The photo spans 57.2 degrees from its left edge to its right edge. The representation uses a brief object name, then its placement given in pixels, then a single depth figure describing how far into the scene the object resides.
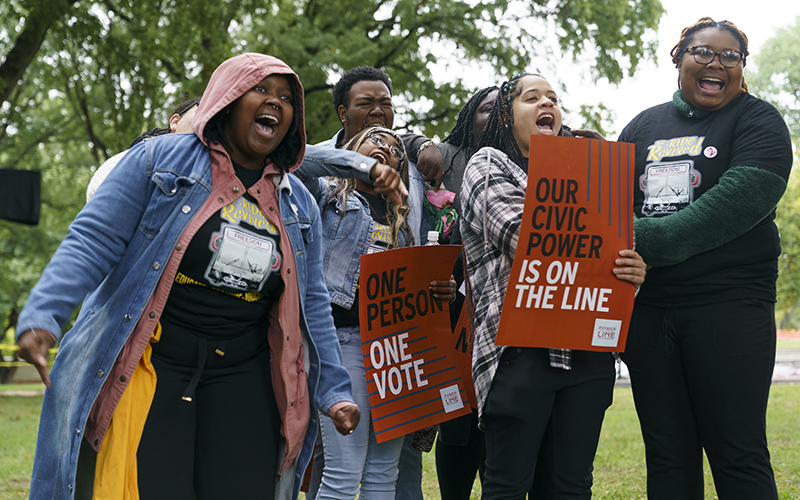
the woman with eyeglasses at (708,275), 3.11
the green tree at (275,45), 10.96
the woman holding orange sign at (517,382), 2.95
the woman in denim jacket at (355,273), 3.32
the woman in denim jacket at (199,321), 2.32
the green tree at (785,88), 26.58
